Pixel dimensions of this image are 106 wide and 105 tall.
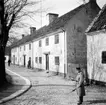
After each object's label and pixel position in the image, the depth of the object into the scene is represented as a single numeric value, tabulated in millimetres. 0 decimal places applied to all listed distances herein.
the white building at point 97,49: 11422
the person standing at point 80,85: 6516
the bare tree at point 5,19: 10995
